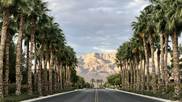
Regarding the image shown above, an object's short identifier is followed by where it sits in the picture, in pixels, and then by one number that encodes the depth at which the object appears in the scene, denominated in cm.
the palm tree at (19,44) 2407
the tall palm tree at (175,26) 2325
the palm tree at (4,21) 2123
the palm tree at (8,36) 2761
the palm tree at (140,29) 3773
